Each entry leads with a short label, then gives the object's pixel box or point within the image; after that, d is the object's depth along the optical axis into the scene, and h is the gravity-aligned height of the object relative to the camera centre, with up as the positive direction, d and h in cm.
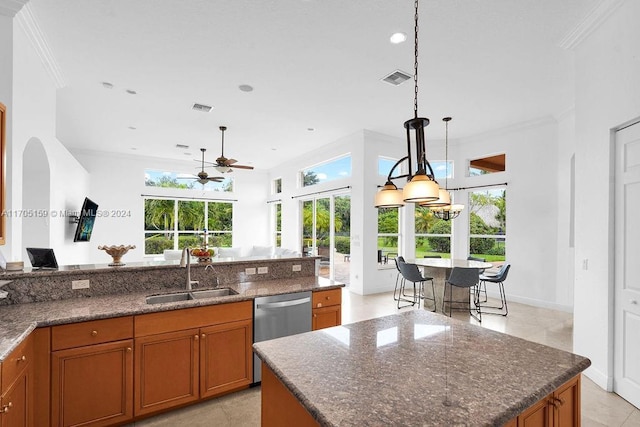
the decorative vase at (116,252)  277 -35
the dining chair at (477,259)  589 -85
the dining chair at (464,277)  453 -90
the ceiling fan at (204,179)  626 +69
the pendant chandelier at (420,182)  165 +18
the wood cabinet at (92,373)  199 -105
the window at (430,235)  699 -45
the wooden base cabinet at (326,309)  302 -93
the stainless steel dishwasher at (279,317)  269 -92
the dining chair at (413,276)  499 -99
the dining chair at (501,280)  499 -105
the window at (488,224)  618 -19
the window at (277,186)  985 +87
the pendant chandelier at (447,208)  546 +15
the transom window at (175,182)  857 +87
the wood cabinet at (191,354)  224 -108
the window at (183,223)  855 -29
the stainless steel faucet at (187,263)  284 -45
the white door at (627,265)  249 -41
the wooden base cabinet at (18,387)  152 -92
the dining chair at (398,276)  540 -128
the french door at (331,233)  712 -47
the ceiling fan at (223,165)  537 +83
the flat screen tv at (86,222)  571 -18
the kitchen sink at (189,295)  268 -74
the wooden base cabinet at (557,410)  123 -81
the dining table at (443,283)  510 -115
